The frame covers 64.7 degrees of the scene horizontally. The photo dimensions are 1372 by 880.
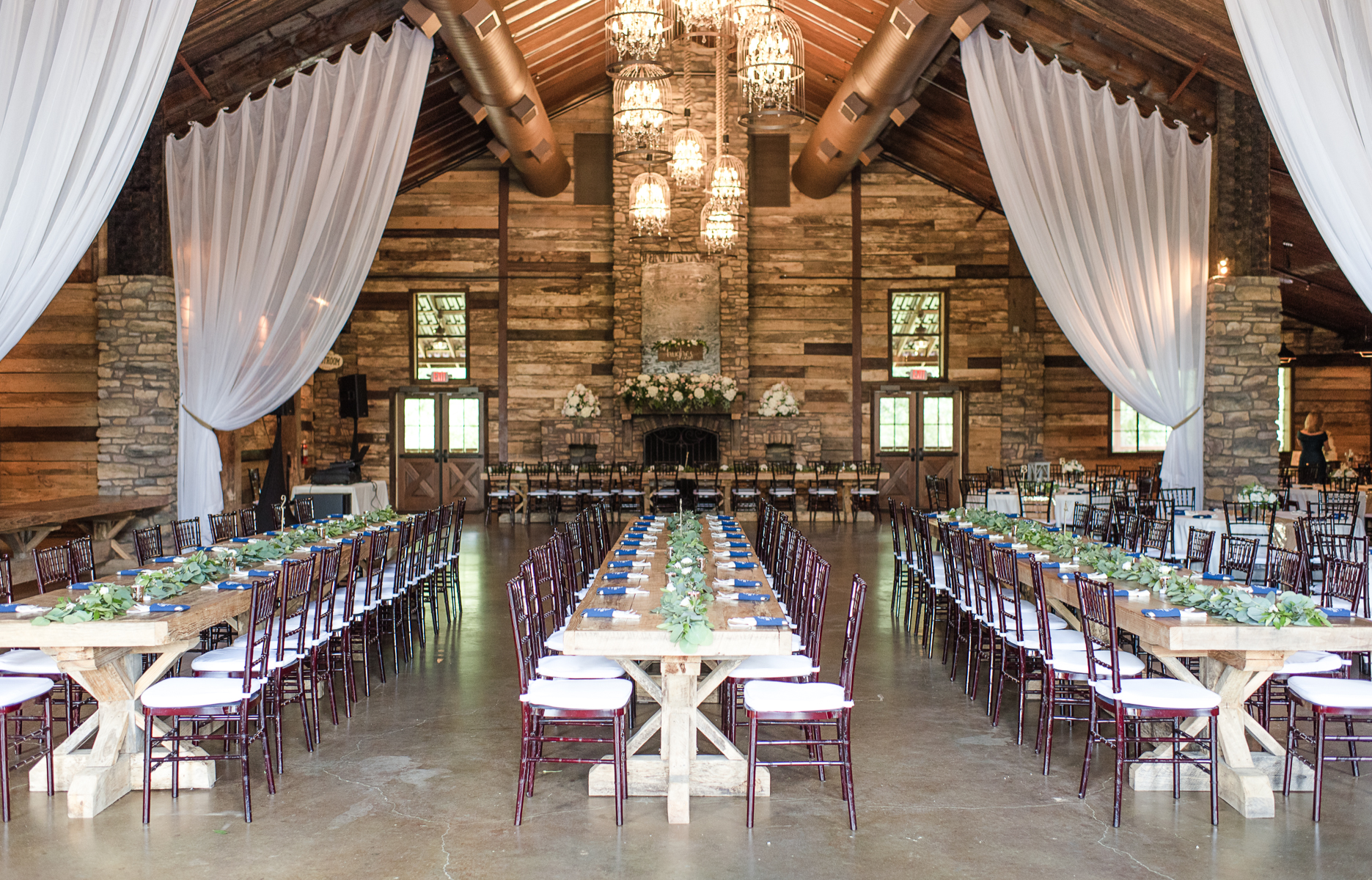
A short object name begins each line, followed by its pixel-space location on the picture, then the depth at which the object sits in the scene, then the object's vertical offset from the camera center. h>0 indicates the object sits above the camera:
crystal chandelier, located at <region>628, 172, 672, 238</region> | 11.48 +2.55
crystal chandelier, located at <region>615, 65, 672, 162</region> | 8.54 +2.62
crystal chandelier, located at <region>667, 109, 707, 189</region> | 10.61 +2.76
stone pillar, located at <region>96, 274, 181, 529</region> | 9.70 +0.45
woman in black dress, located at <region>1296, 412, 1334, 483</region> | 15.14 -0.13
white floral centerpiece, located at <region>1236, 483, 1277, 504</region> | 8.98 -0.47
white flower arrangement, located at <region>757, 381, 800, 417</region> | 16.91 +0.55
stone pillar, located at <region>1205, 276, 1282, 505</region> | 10.24 +0.55
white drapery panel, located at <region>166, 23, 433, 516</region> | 8.31 +1.63
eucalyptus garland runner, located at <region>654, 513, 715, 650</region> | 4.18 -0.67
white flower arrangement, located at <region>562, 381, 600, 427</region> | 16.77 +0.54
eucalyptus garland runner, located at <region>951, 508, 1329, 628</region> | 4.28 -0.66
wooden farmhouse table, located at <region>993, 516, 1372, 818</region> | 4.21 -0.91
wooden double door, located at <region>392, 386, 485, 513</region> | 18.05 -0.14
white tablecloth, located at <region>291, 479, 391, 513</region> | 12.27 -0.66
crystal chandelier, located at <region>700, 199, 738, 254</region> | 12.80 +2.60
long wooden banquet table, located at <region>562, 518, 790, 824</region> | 4.23 -1.04
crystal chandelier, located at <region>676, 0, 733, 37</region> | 6.45 +2.66
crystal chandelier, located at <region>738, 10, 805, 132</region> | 7.13 +2.53
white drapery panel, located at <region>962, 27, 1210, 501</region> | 8.99 +1.83
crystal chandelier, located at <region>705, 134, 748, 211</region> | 11.59 +2.77
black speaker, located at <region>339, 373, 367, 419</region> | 14.63 +0.58
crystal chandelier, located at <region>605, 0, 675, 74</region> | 6.48 +2.49
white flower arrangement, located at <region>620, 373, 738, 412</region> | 16.52 +0.71
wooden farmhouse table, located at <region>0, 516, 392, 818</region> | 4.23 -1.01
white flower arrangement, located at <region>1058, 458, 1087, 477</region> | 13.86 -0.38
